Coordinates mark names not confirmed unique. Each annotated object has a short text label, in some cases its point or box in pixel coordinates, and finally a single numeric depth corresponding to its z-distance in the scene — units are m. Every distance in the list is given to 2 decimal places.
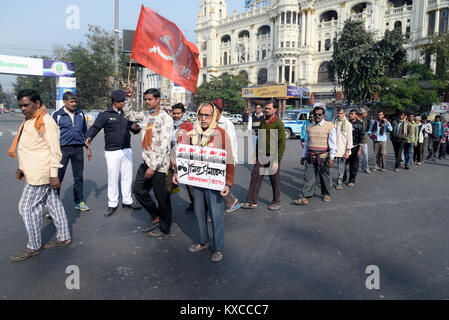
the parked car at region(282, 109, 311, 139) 18.89
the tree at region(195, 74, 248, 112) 49.62
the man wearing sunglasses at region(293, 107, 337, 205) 5.84
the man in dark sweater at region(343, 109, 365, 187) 7.56
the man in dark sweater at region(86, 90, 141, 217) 4.95
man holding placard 3.46
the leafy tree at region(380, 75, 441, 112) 27.00
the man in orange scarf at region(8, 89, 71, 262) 3.48
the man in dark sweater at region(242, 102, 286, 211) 5.45
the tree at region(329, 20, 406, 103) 27.33
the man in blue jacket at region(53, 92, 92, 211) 5.04
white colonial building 38.66
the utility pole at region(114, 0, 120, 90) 15.87
